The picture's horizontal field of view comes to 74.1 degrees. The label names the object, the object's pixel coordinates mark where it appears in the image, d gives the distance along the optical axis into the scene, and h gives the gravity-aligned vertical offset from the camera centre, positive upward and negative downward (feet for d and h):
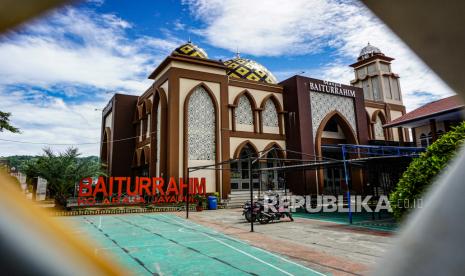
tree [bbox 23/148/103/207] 51.72 +3.44
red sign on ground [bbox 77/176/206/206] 53.11 -0.29
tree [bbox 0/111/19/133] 48.97 +10.92
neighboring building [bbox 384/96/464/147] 45.85 +9.89
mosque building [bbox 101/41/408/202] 61.26 +14.57
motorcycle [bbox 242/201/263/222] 36.94 -2.87
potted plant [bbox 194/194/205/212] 53.62 -2.44
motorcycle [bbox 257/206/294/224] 36.78 -3.60
